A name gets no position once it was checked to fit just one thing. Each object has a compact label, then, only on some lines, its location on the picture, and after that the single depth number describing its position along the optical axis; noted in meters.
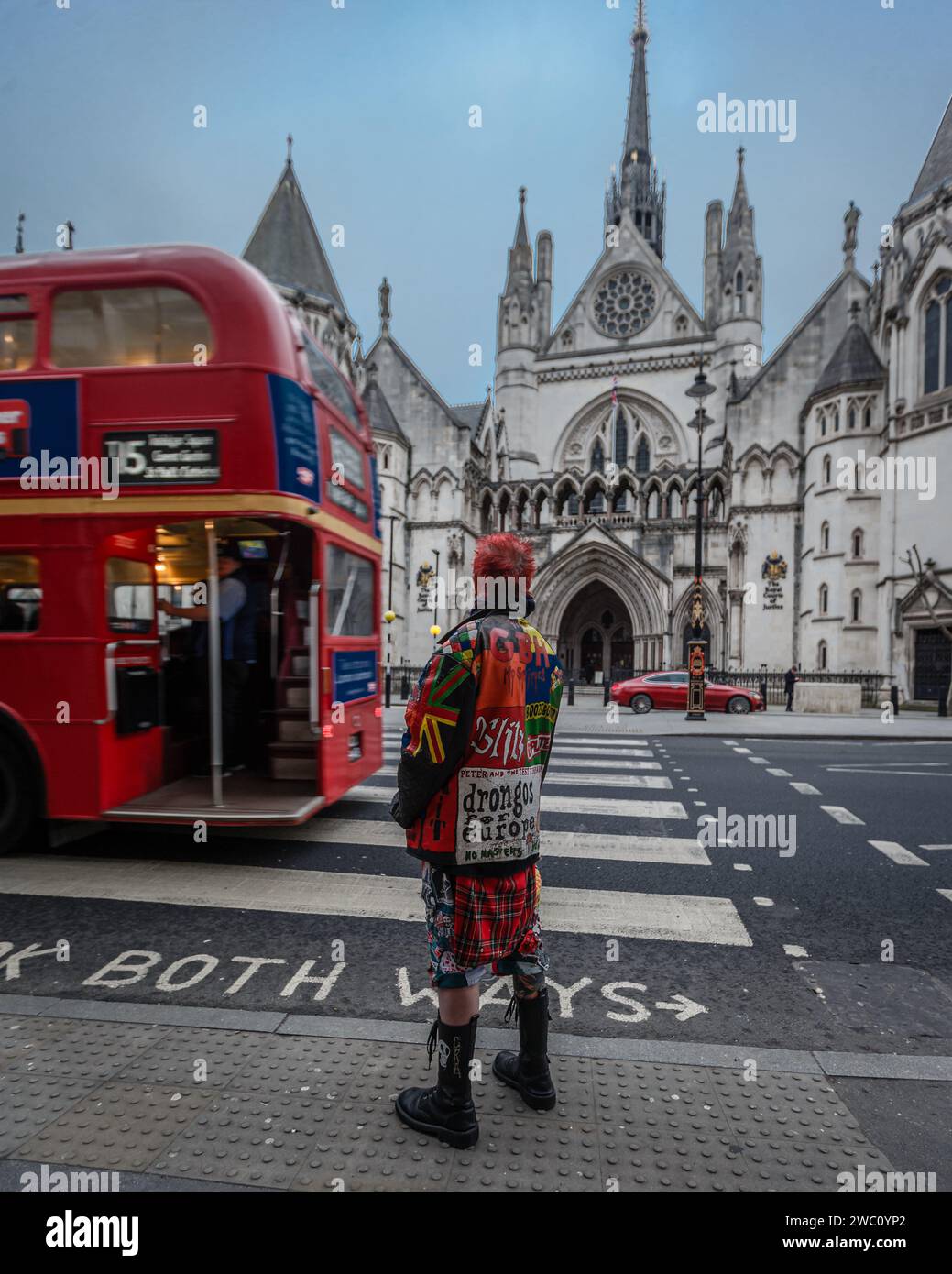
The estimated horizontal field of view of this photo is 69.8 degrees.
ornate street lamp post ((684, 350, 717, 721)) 17.75
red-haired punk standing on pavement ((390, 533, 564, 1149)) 2.25
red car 21.39
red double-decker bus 4.85
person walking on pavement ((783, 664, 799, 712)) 23.80
